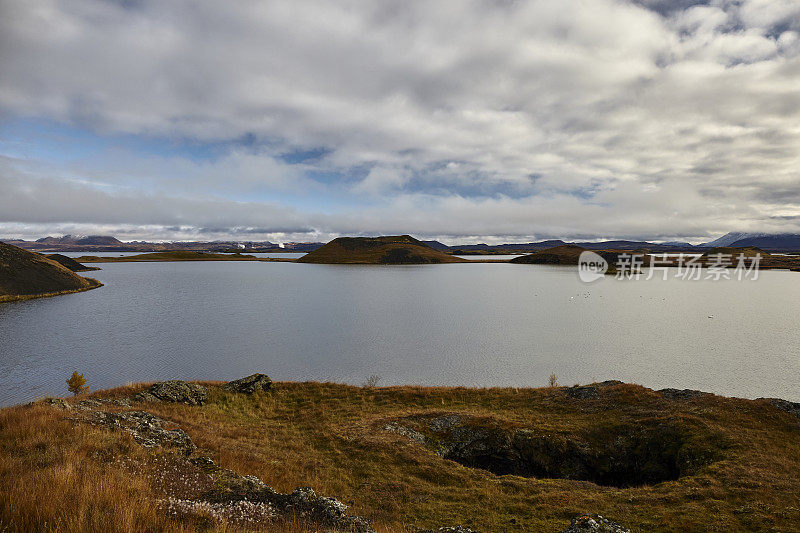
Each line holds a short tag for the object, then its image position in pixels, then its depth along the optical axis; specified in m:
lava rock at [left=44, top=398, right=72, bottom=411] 17.69
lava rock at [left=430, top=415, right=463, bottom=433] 25.76
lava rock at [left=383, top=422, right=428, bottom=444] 24.31
